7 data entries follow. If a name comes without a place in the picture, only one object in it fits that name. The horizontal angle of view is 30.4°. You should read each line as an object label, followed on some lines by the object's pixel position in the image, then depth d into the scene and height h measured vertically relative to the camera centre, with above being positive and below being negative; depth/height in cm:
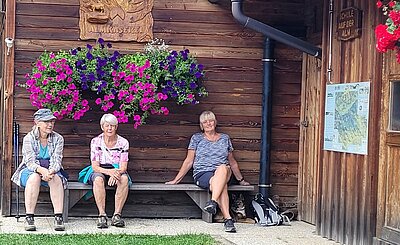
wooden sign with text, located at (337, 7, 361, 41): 611 +79
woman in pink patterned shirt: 686 -53
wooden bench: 706 -77
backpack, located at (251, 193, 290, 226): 738 -99
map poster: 595 +0
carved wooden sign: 743 +93
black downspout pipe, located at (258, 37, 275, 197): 771 +0
